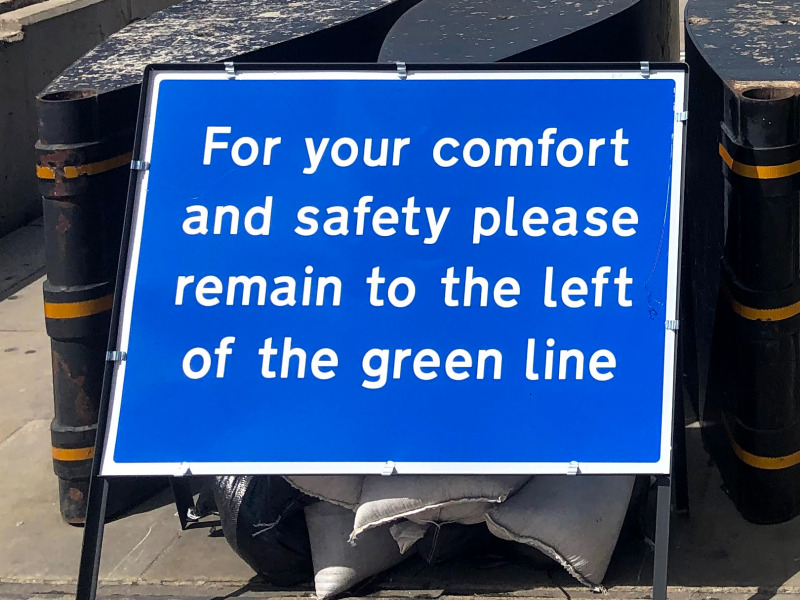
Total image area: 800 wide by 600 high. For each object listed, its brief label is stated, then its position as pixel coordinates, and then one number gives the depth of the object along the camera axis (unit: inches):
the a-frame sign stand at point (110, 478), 109.0
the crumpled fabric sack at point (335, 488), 122.0
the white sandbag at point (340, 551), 126.0
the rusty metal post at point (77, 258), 138.8
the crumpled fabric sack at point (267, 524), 127.6
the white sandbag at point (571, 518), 120.3
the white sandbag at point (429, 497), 116.9
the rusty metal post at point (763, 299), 121.9
